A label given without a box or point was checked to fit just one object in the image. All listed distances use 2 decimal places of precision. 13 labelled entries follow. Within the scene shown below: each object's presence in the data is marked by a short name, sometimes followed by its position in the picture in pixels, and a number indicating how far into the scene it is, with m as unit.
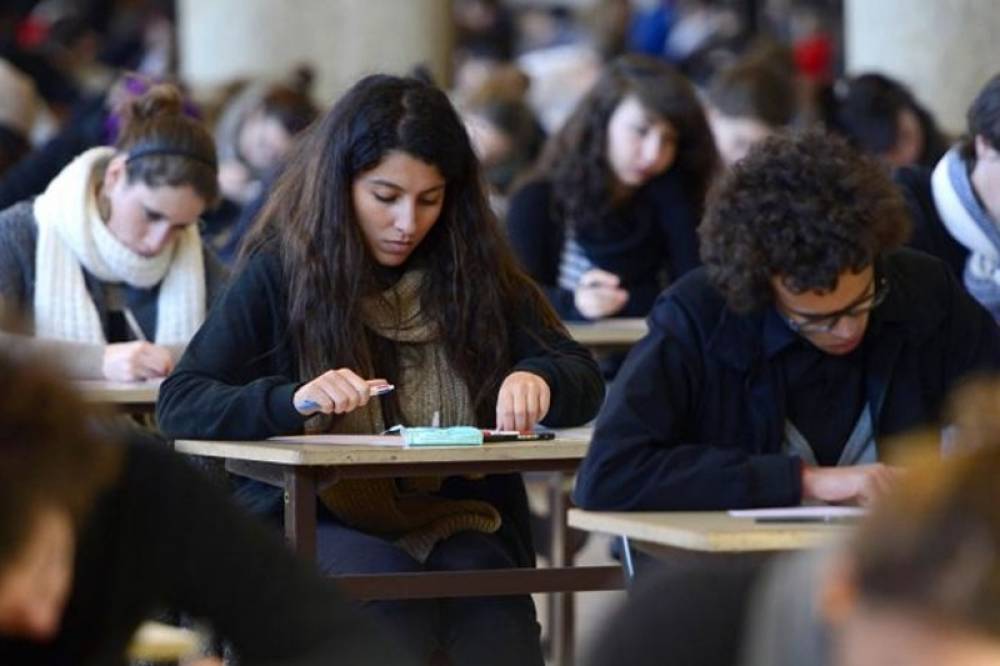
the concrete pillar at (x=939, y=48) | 14.74
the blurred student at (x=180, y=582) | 3.90
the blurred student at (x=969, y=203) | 8.36
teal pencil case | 7.15
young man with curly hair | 6.28
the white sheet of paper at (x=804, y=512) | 5.92
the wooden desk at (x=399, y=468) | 6.99
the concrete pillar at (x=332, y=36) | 19.93
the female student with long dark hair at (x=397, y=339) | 7.43
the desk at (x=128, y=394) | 8.63
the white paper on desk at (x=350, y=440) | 7.20
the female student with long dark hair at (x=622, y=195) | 11.68
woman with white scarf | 9.29
